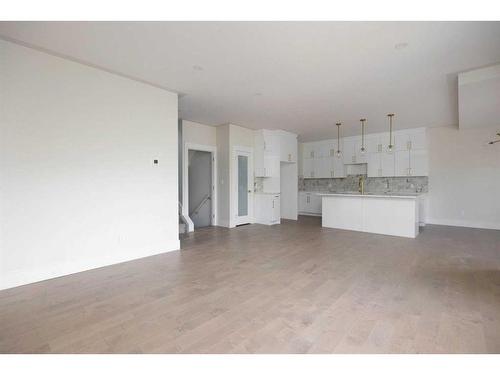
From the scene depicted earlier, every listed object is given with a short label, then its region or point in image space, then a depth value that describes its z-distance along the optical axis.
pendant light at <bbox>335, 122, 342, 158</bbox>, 6.66
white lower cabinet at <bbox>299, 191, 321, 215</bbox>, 9.06
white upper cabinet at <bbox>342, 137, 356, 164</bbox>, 8.41
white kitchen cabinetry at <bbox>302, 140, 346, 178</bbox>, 8.82
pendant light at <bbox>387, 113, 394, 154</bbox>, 5.75
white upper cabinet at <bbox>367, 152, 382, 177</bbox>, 7.95
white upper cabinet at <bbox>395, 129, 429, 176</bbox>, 7.18
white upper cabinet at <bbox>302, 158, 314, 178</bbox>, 9.41
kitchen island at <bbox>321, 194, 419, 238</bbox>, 5.41
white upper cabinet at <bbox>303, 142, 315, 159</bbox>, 9.41
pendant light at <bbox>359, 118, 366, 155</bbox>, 6.22
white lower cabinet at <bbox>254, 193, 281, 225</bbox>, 7.16
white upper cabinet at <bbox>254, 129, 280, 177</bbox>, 7.28
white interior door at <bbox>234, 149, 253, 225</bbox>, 6.79
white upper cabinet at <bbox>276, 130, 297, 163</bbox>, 7.50
